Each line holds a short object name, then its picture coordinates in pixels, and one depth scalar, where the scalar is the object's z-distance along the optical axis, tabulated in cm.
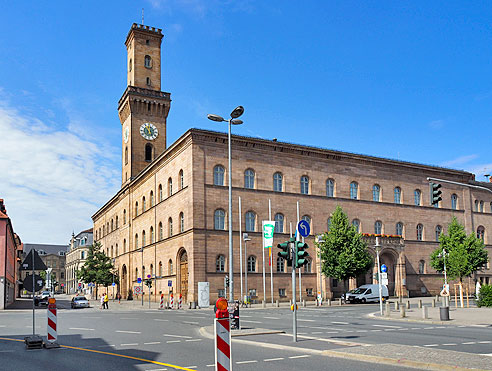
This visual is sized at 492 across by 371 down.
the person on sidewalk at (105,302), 4992
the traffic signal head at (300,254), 1656
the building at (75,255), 13650
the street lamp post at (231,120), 2170
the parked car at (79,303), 5241
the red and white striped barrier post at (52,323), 1606
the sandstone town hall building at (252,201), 5141
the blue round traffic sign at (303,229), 1752
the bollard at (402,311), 2872
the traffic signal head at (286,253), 1666
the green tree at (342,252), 5088
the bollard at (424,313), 2725
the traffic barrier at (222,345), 818
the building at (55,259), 19050
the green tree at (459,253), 4784
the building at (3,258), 4972
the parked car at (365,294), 5050
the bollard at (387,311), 2958
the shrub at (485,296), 3647
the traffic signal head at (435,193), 2342
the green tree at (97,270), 7638
